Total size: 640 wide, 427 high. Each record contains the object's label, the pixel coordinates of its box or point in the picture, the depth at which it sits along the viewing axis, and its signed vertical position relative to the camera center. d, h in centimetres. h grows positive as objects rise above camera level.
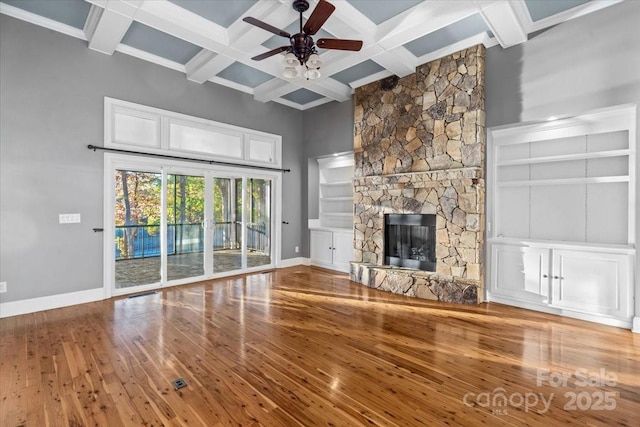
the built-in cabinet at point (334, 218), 689 -18
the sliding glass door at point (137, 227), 496 -28
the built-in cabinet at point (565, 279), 362 -88
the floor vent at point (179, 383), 241 -137
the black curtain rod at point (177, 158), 462 +94
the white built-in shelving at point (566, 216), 369 -7
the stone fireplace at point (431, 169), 459 +68
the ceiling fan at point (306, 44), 310 +180
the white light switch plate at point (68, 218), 432 -11
